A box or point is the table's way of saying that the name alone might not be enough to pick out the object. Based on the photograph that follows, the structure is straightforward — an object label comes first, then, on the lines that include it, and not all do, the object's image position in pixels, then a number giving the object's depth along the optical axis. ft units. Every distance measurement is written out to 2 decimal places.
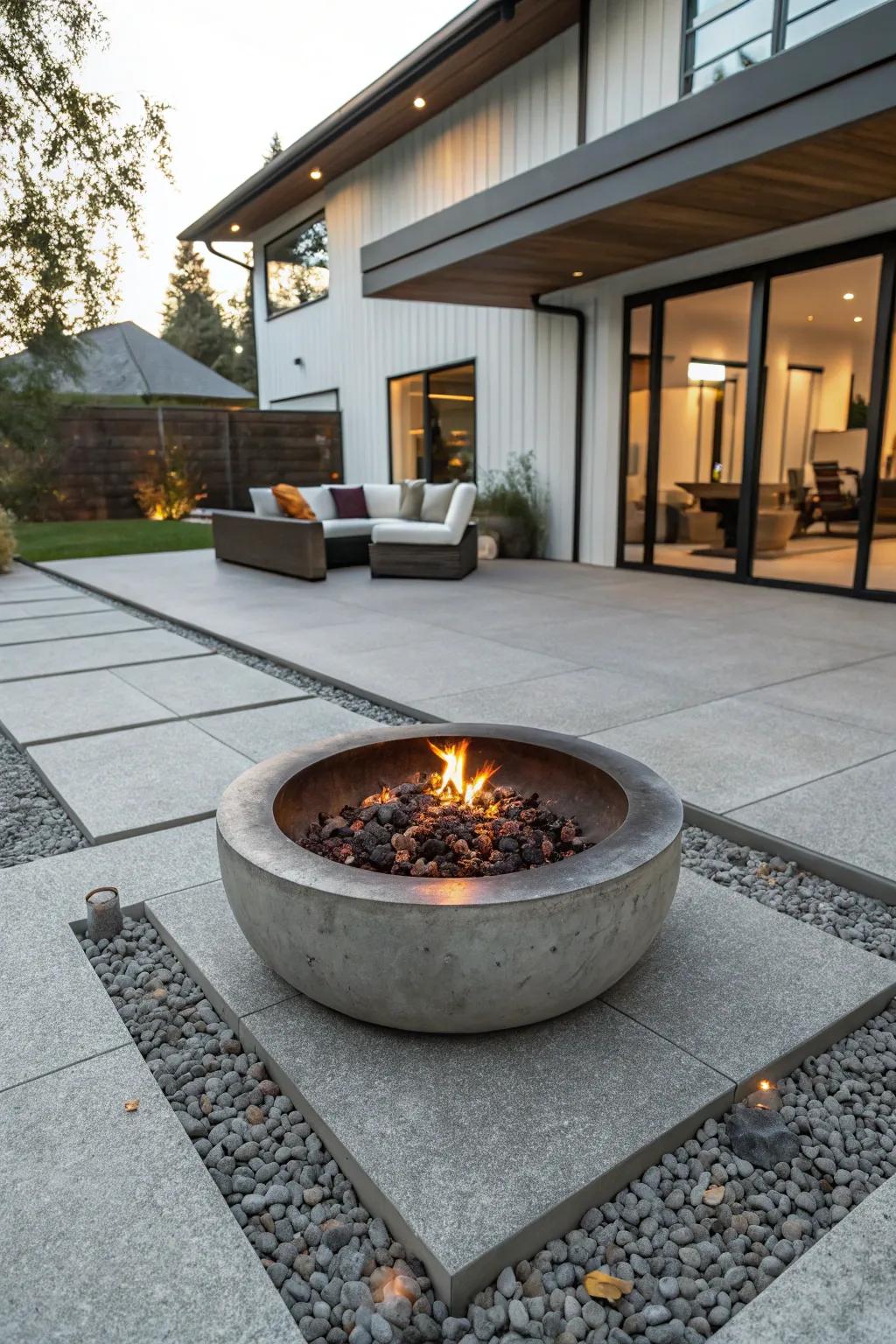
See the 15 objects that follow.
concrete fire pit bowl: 4.83
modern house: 16.14
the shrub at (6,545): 28.86
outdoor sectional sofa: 25.11
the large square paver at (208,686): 13.21
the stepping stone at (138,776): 8.94
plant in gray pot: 30.35
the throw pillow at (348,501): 29.32
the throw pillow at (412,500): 27.81
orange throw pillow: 26.76
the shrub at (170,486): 41.91
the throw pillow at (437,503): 26.84
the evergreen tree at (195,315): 110.52
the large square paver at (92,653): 15.69
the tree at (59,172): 28.02
